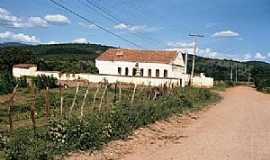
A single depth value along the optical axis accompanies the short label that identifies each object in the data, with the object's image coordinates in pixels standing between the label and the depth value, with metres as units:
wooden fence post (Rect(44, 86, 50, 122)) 13.57
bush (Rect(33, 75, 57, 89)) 50.01
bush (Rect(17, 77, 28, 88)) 50.31
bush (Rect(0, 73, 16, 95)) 43.31
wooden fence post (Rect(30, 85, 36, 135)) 11.92
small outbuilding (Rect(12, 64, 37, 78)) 67.84
